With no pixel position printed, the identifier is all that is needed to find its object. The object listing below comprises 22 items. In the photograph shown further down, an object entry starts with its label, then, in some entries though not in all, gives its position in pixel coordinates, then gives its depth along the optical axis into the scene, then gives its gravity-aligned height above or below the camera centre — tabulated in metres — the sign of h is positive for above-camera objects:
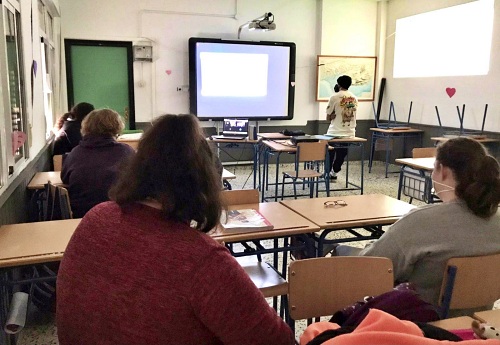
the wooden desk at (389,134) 7.06 -0.50
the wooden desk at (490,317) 1.31 -0.63
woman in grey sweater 1.65 -0.45
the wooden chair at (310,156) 5.01 -0.60
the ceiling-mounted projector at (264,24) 6.53 +1.14
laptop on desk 5.83 -0.36
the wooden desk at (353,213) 2.33 -0.60
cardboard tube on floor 1.65 -0.81
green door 6.64 +0.38
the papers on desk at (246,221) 2.12 -0.59
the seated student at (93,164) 2.63 -0.37
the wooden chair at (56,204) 2.52 -0.60
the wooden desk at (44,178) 3.14 -0.59
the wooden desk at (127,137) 4.79 -0.42
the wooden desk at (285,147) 5.12 -0.52
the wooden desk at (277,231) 2.09 -0.61
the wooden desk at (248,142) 5.66 -0.50
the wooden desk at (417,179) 4.24 -0.76
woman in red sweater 0.93 -0.35
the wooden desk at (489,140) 5.74 -0.44
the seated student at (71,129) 4.01 -0.26
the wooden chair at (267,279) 1.98 -0.82
